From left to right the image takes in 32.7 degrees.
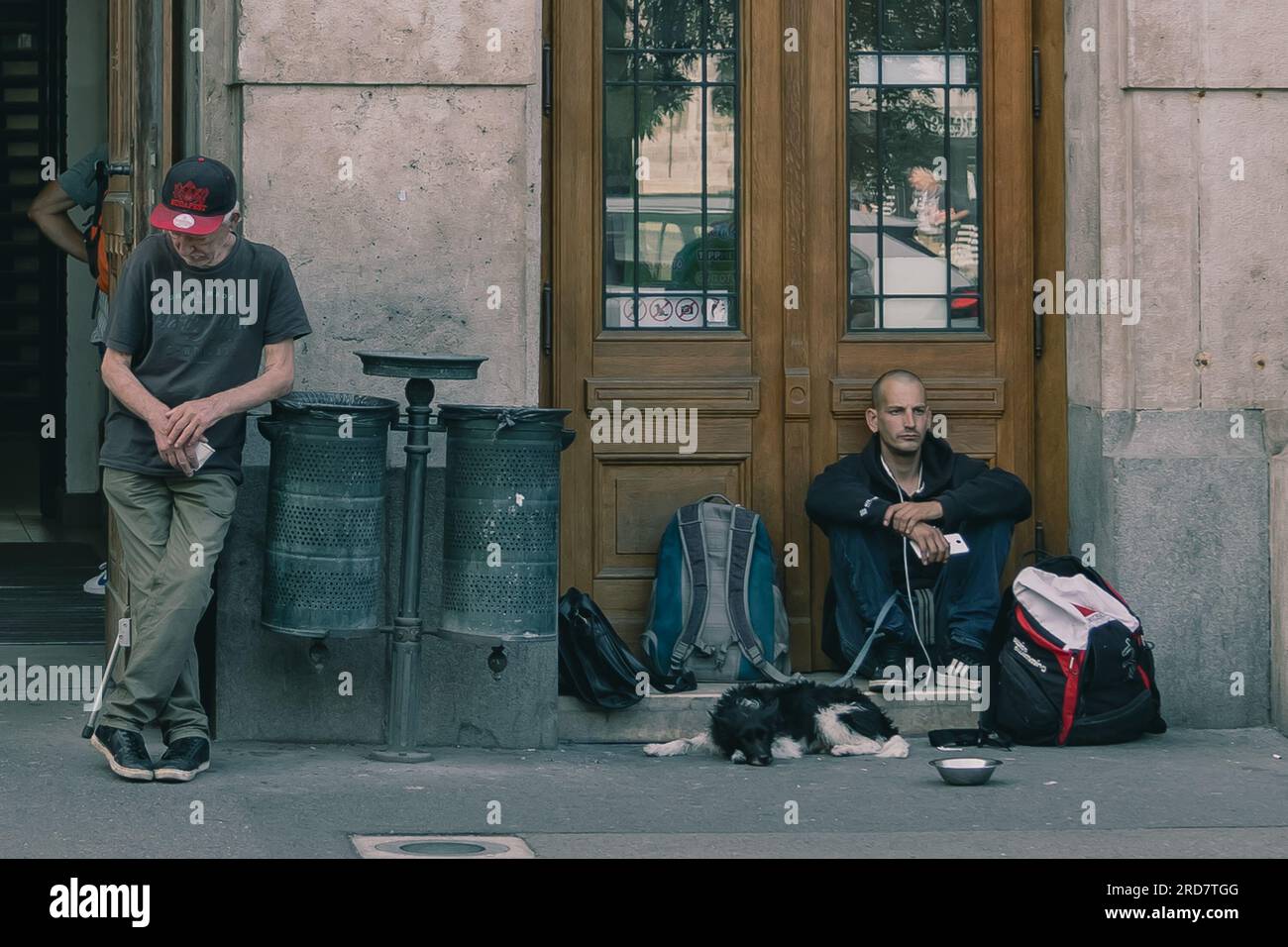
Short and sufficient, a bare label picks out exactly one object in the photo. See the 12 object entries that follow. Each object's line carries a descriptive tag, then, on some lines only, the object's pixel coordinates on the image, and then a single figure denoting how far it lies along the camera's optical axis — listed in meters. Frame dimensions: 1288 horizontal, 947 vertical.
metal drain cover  6.42
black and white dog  7.99
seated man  8.53
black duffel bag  8.34
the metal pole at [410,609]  7.73
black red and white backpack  8.17
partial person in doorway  10.64
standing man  7.35
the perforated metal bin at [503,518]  7.71
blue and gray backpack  8.58
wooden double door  8.79
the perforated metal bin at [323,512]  7.60
